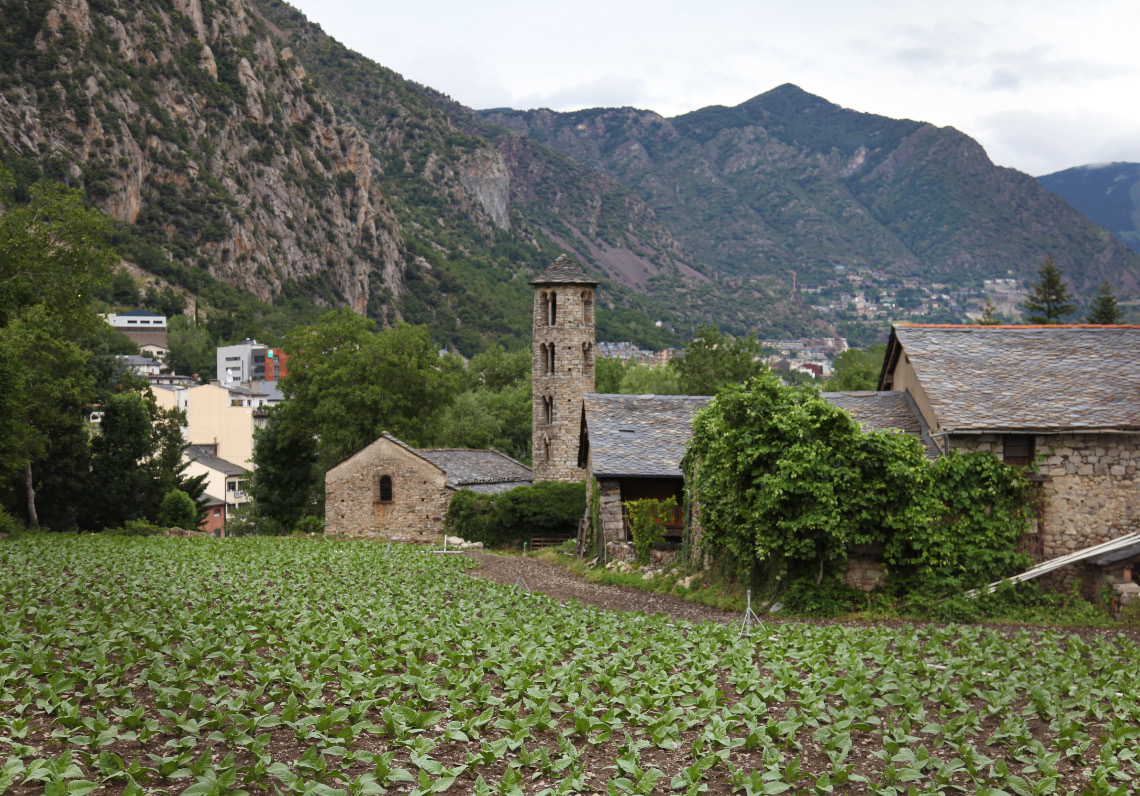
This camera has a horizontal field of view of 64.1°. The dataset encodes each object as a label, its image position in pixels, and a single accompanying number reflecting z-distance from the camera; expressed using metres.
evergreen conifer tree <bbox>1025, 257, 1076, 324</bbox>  60.88
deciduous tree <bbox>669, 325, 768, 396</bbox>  71.19
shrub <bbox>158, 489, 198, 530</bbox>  49.47
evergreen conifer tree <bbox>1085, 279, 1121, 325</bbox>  56.91
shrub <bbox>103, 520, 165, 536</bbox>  37.91
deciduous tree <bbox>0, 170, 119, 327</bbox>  29.55
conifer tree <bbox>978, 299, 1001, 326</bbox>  72.97
